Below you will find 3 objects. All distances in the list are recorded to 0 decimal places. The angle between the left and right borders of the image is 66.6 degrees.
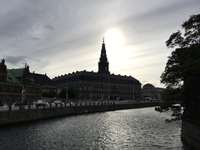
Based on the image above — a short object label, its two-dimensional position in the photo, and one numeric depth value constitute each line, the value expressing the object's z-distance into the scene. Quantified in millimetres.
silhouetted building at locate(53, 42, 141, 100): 78158
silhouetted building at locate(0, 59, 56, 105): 52509
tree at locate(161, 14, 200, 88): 16611
